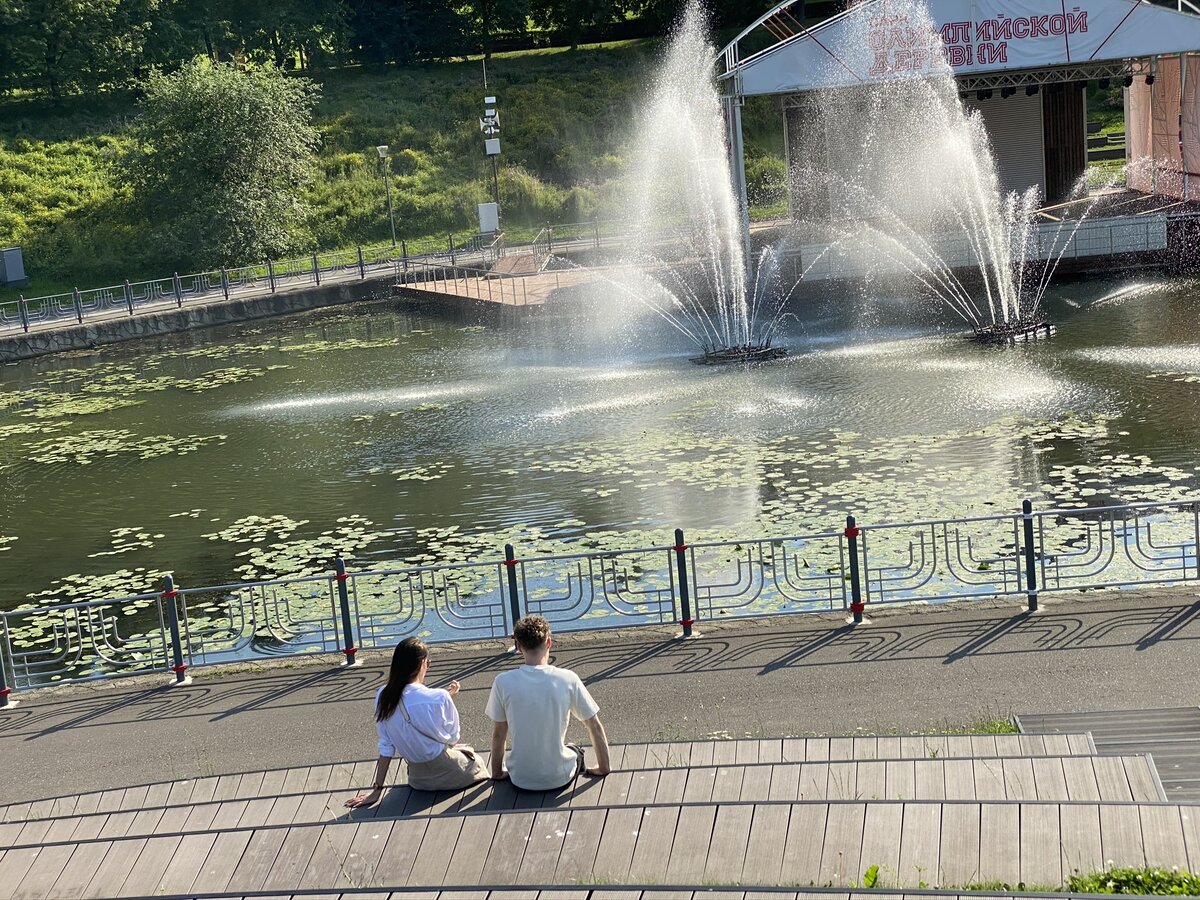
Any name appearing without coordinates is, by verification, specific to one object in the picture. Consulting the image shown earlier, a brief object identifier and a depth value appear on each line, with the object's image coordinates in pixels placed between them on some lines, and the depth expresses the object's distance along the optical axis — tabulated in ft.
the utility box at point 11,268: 159.43
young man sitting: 24.86
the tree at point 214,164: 158.10
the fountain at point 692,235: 108.99
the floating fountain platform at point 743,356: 94.89
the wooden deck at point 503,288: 129.18
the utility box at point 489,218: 168.96
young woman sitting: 25.98
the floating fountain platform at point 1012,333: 93.76
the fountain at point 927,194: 114.62
